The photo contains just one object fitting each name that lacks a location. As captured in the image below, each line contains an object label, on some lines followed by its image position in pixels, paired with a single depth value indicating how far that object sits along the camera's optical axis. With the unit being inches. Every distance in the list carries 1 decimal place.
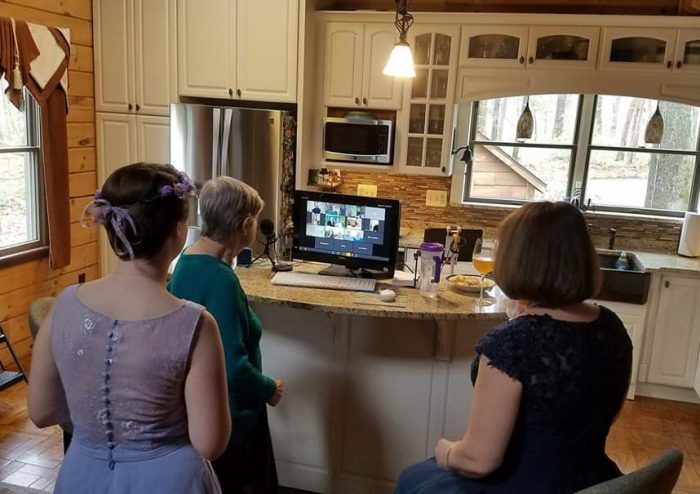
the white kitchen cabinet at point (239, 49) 156.9
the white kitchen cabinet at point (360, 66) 160.1
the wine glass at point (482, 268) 90.7
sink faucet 162.4
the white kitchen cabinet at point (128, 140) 167.8
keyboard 95.5
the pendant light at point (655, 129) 161.3
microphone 102.5
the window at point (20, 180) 145.0
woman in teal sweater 67.4
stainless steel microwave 161.0
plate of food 95.6
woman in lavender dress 47.6
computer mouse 89.2
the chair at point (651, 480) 46.0
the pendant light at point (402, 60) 104.4
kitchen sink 144.7
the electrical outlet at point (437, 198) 176.2
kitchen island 94.9
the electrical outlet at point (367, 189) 177.5
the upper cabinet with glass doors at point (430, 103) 158.1
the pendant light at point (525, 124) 168.4
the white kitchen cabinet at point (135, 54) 163.0
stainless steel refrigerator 154.0
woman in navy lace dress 51.4
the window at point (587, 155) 166.2
